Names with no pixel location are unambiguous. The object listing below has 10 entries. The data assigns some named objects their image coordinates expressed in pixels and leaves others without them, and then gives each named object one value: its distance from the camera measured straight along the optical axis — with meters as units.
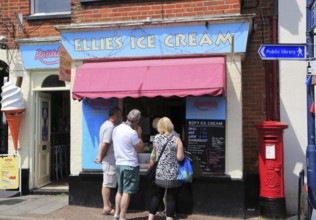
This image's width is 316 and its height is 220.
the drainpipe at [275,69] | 7.61
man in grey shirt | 6.93
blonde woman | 6.02
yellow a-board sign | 8.79
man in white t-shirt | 6.24
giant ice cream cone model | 8.51
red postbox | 6.76
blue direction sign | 6.00
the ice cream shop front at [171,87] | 6.93
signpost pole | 5.77
